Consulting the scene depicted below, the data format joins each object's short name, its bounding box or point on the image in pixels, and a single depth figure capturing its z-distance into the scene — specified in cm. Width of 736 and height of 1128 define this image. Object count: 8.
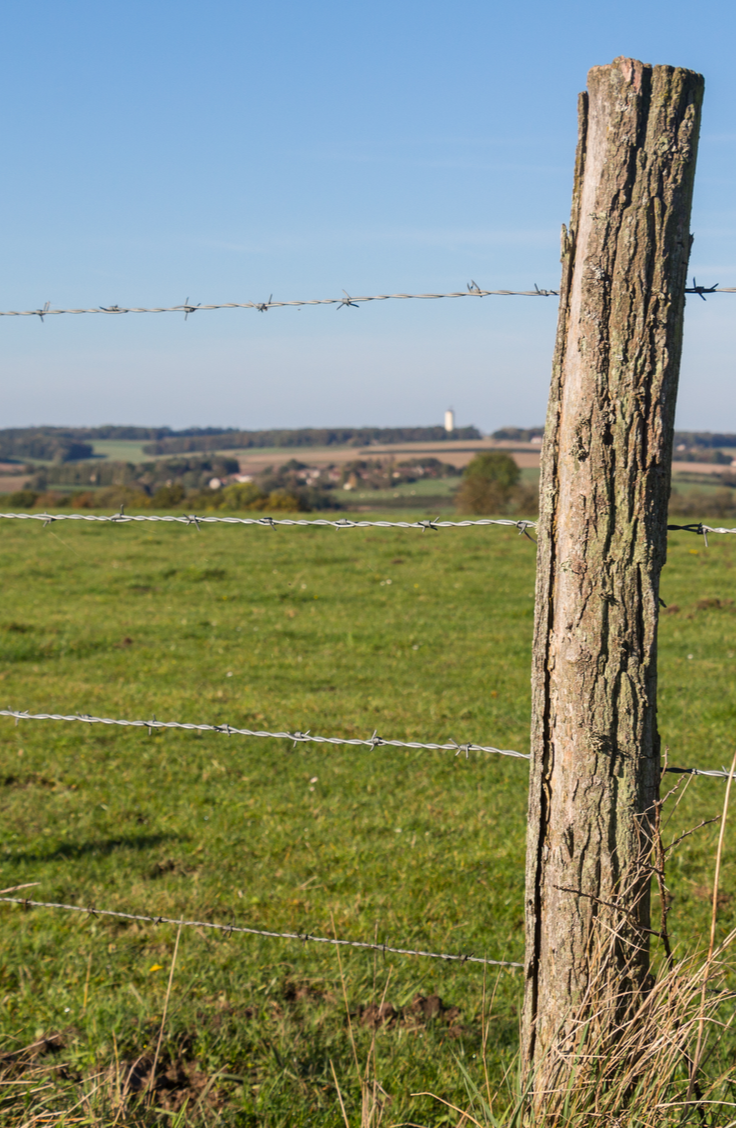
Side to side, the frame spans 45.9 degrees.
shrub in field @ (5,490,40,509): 2733
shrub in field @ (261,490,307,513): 2700
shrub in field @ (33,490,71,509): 2731
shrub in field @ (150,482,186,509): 2759
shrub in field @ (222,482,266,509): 2767
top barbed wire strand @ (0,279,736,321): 244
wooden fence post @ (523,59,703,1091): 215
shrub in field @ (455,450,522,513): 2912
